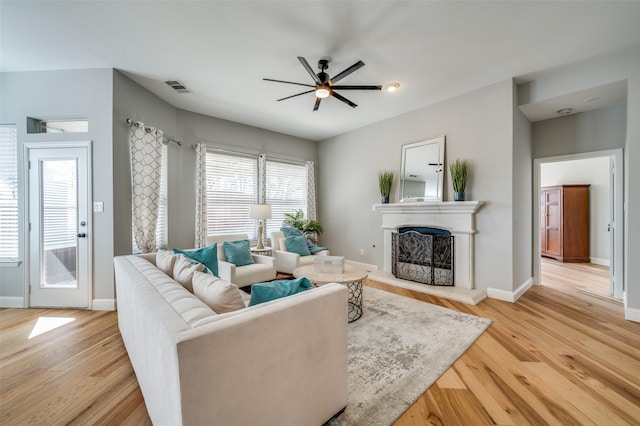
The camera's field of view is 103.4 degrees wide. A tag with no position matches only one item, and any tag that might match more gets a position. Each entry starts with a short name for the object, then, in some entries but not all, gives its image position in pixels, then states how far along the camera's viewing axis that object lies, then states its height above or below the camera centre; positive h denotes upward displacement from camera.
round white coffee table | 2.73 -0.73
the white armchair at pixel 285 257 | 4.27 -0.78
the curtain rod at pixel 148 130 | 3.30 +1.16
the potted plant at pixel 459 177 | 3.65 +0.52
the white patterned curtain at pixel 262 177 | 5.21 +0.73
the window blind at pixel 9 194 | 3.16 +0.22
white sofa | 0.91 -0.63
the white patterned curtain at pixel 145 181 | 3.38 +0.43
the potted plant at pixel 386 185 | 4.63 +0.50
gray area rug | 1.59 -1.20
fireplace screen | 3.88 -0.70
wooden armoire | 5.61 -0.25
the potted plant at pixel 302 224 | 5.48 -0.26
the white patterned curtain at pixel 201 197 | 4.33 +0.25
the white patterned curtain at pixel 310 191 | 5.99 +0.49
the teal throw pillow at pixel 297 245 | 4.59 -0.61
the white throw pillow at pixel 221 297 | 1.34 -0.46
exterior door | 3.12 -0.16
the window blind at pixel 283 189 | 5.49 +0.52
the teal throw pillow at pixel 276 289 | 1.38 -0.44
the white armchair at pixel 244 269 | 3.32 -0.80
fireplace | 3.64 -0.14
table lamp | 4.45 -0.02
